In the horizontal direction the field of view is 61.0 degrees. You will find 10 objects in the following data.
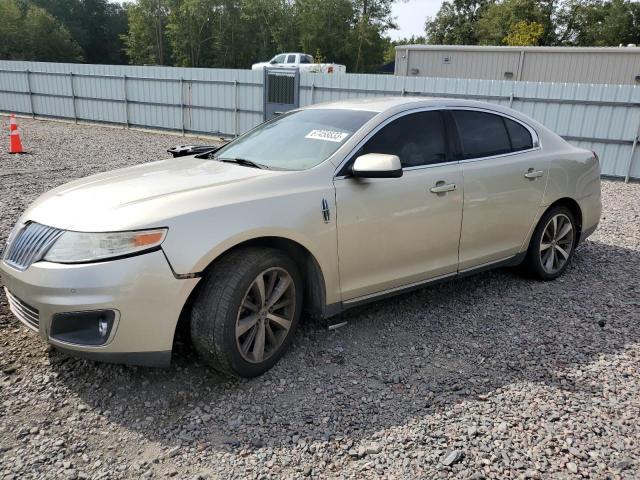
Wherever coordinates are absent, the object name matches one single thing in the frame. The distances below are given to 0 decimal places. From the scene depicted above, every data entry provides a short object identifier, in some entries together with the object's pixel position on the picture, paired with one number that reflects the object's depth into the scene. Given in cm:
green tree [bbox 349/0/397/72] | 4900
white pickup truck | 2612
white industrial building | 1911
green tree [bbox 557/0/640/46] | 5056
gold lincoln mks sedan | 279
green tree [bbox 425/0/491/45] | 6259
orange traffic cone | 1201
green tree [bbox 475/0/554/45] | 4978
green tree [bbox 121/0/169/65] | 5403
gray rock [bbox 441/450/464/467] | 259
